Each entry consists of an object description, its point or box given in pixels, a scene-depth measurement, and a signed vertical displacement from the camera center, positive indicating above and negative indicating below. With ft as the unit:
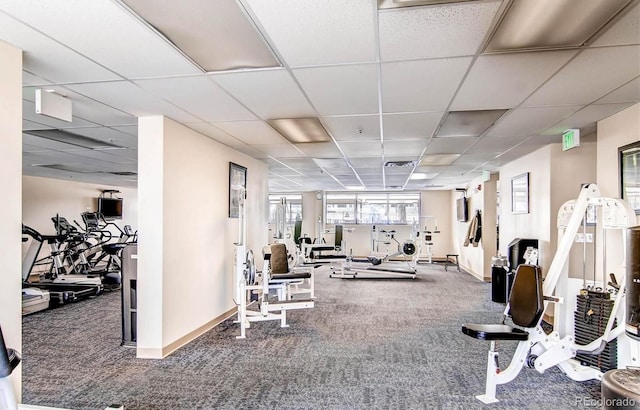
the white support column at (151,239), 11.75 -0.97
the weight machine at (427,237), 35.50 -2.74
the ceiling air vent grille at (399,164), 20.53 +2.66
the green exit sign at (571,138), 13.04 +2.62
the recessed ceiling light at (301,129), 12.45 +2.99
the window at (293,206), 42.52 +0.44
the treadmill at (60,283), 19.20 -4.30
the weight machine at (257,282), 14.48 -3.17
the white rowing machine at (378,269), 28.27 -4.85
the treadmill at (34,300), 16.93 -4.33
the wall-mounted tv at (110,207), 33.37 +0.24
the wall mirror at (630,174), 10.04 +1.03
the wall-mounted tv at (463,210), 32.17 -0.03
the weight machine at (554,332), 9.12 -3.05
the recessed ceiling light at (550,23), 5.61 +3.13
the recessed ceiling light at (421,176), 25.61 +2.48
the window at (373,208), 40.98 +0.19
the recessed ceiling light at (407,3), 5.48 +3.14
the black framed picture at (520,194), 17.98 +0.83
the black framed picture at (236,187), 16.99 +1.10
